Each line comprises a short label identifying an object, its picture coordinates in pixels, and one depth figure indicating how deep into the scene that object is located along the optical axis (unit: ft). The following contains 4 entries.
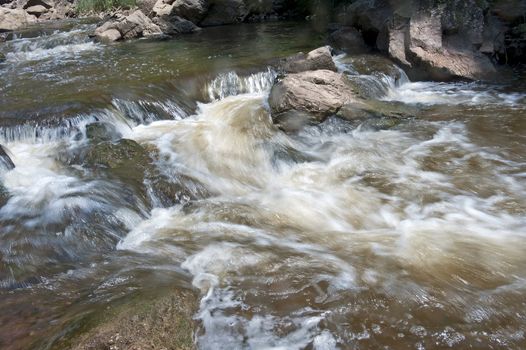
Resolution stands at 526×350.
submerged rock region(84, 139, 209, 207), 17.56
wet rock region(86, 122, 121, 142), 21.72
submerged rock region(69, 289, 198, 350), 8.33
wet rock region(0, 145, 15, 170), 18.87
